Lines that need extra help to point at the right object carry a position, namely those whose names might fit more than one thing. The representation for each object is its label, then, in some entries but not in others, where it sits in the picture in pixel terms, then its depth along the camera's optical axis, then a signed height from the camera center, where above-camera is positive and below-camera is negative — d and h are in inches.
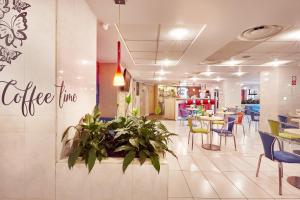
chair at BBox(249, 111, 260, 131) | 333.3 -29.4
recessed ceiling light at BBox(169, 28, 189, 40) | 133.8 +46.5
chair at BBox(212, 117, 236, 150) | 203.9 -33.5
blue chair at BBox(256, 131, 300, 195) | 114.0 -34.4
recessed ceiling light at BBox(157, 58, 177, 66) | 245.8 +46.4
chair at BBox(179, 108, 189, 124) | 369.4 -28.7
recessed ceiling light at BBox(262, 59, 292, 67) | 245.9 +48.0
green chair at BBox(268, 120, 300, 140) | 169.4 -29.1
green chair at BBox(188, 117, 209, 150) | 202.4 -33.5
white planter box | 71.2 -31.2
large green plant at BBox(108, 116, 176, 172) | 73.3 -16.9
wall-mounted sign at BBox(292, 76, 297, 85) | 291.9 +28.7
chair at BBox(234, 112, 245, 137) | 262.2 -24.8
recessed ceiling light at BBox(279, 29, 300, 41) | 137.6 +47.3
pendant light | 107.7 +10.6
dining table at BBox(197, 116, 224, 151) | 204.2 -49.0
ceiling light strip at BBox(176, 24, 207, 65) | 127.9 +46.3
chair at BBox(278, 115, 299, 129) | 241.9 -25.1
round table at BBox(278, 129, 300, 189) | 125.0 -53.9
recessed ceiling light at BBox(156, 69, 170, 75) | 336.3 +46.1
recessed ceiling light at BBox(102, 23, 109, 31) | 122.4 +44.9
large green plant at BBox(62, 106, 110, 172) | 71.1 -17.8
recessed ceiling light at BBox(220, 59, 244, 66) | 244.9 +47.2
